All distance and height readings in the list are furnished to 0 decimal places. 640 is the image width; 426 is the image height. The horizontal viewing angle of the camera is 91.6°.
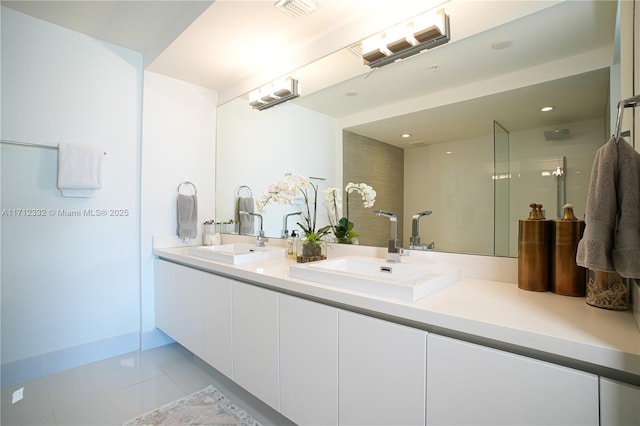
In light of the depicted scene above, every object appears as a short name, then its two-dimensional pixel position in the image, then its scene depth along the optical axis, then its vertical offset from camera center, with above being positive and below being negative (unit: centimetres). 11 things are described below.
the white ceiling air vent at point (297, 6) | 160 +108
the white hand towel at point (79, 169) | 211 +30
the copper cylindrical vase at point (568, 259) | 103 -16
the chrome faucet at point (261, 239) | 231 -19
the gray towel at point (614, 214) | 66 +0
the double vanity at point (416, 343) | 73 -40
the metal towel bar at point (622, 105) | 66 +24
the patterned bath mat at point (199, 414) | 162 -109
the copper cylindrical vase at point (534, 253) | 111 -14
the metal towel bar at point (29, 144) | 196 +45
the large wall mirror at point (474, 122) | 114 +42
